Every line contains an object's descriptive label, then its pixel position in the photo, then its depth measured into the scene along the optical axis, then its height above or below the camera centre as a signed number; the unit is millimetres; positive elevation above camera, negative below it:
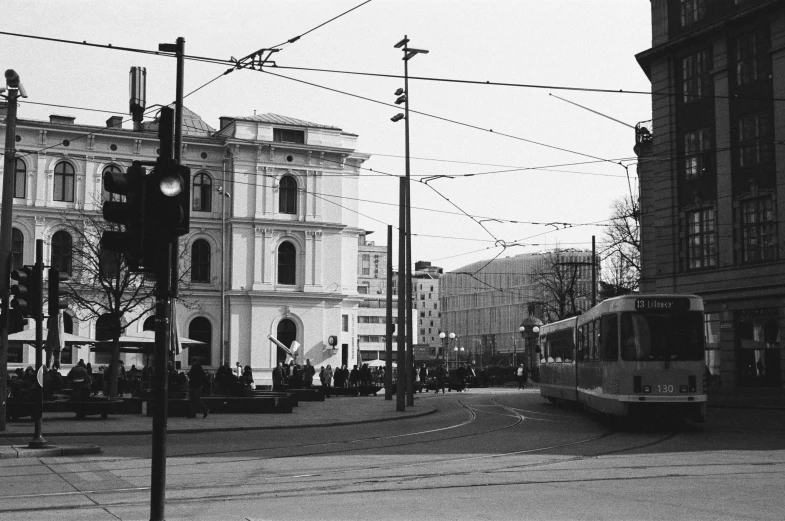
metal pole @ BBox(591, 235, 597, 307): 49534 +3730
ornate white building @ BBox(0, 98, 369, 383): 63406 +8212
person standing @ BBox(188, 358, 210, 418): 28484 -1052
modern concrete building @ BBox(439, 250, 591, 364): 163375 +7454
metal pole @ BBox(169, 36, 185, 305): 18750 +5341
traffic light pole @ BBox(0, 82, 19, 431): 20469 +2406
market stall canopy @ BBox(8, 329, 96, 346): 39775 +497
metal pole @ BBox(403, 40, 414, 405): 33478 +1609
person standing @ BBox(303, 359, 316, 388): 51181 -1160
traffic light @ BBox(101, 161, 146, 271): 8078 +1060
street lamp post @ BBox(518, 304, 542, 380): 65062 +1544
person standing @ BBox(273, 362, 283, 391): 44491 -1231
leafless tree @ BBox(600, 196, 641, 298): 66188 +7014
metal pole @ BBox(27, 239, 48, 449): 17719 -84
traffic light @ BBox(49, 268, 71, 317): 19109 +1092
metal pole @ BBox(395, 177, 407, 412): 33119 +1807
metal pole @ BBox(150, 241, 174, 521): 7805 -356
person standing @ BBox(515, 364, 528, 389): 64312 -1551
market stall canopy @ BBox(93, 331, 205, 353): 41094 +259
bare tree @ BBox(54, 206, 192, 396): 39706 +3518
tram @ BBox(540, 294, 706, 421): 22266 -97
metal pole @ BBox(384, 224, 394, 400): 39281 +92
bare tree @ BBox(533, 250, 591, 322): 75969 +5567
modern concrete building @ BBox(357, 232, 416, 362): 140125 +7187
